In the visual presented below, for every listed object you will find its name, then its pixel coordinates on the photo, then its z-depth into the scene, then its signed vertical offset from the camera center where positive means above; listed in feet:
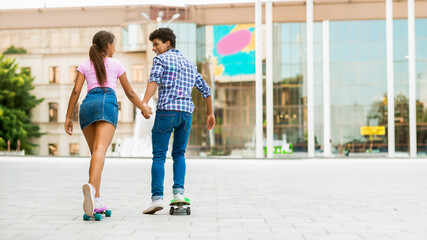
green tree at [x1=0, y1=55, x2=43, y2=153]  155.63 +8.83
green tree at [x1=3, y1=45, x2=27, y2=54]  163.12 +23.54
